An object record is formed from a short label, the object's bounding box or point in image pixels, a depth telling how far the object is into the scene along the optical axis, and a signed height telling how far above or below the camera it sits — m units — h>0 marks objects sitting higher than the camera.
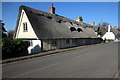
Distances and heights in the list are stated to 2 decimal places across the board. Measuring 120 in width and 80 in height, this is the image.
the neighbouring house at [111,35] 67.69 +2.81
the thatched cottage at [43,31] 18.26 +1.59
